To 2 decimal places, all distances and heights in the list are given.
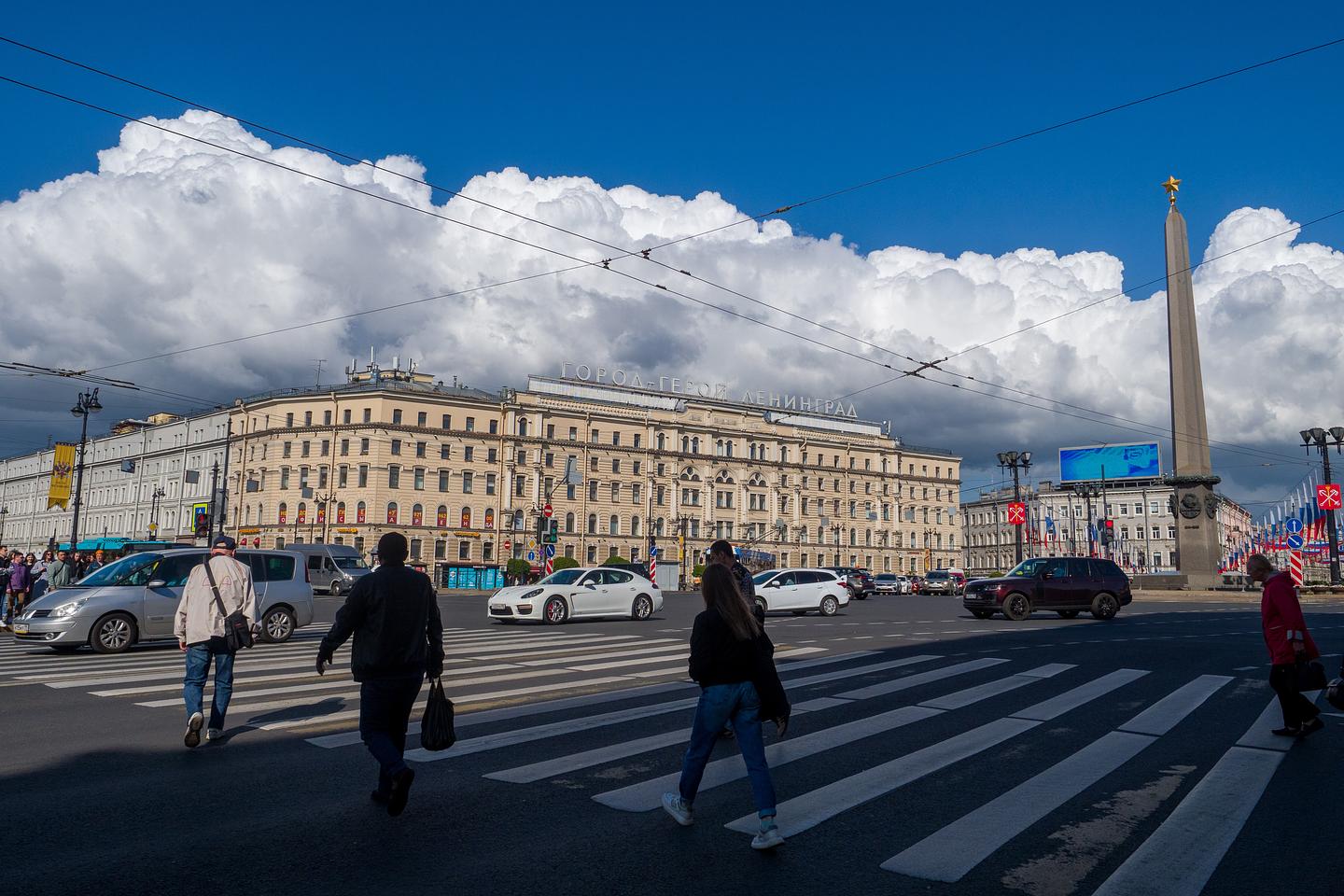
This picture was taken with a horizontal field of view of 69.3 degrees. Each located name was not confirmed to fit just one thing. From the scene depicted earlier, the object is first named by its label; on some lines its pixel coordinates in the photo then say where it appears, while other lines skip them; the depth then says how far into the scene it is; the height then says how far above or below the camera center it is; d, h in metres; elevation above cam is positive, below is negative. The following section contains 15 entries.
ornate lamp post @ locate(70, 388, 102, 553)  38.25 +6.35
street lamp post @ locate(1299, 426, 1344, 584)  48.81 +6.73
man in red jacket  8.80 -0.61
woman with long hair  5.59 -0.52
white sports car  24.69 -0.64
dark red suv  27.69 -0.31
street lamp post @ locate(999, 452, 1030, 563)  68.56 +8.26
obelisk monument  42.47 +7.23
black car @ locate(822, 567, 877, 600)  55.69 -0.37
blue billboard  74.44 +8.94
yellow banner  33.53 +3.30
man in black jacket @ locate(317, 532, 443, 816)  6.14 -0.48
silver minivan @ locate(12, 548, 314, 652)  15.70 -0.63
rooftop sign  101.31 +19.48
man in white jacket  8.33 -0.49
